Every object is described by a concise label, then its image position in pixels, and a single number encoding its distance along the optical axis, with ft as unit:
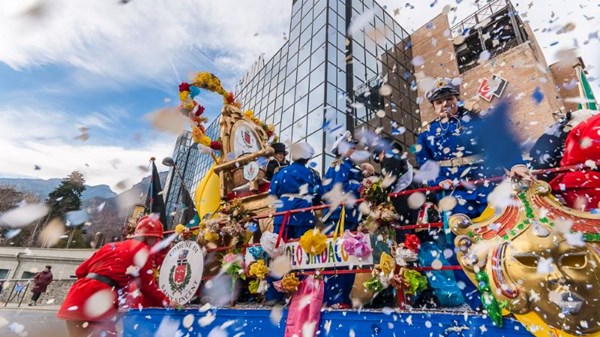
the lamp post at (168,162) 26.96
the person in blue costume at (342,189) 9.98
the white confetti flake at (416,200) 10.48
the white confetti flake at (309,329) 8.18
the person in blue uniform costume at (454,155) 8.65
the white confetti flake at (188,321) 10.89
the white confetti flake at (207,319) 10.39
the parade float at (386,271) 5.84
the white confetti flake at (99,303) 10.59
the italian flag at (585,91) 19.06
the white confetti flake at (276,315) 8.98
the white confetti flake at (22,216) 11.51
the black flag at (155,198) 28.50
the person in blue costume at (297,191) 11.83
